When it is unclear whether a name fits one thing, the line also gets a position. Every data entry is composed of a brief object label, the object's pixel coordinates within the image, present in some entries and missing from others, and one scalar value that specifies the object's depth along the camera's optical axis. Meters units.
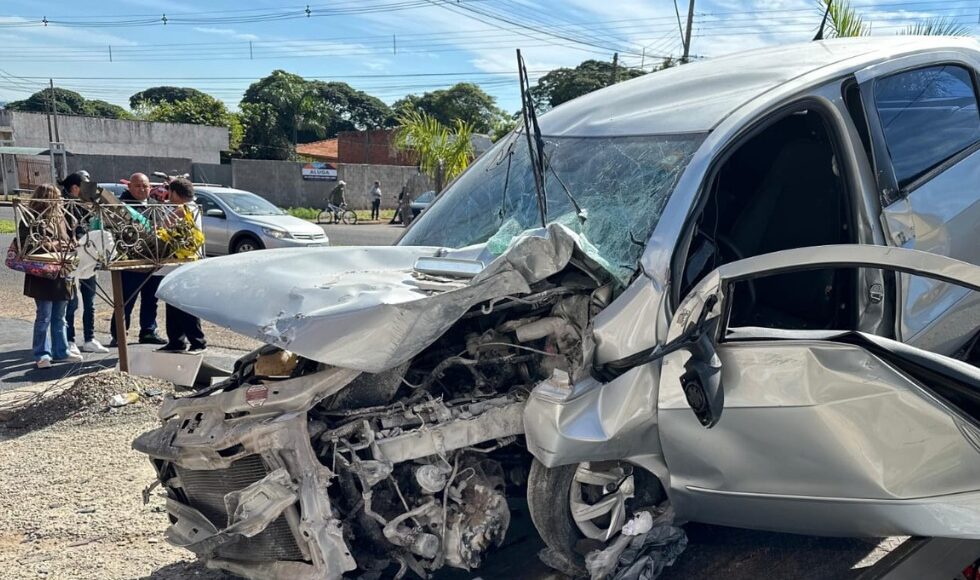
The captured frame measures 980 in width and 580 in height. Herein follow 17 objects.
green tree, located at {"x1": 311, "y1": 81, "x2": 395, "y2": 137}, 74.38
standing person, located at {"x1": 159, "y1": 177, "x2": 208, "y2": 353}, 7.20
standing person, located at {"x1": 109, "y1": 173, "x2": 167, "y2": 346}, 8.00
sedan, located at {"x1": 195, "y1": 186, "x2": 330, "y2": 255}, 14.74
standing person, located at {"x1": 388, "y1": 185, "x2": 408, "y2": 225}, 28.81
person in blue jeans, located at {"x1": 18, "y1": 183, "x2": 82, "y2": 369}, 6.54
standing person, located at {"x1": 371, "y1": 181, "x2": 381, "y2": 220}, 30.46
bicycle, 28.16
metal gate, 39.53
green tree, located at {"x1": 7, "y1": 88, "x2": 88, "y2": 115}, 78.31
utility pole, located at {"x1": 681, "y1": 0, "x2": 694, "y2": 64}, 20.16
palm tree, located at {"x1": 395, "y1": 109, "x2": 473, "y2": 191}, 19.00
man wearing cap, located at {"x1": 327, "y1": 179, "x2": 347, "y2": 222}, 28.09
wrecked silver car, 2.68
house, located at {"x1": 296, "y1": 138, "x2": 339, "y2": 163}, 55.25
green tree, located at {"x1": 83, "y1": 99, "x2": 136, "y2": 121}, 83.59
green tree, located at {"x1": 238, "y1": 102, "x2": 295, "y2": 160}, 55.81
